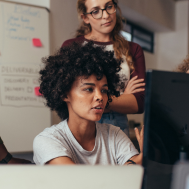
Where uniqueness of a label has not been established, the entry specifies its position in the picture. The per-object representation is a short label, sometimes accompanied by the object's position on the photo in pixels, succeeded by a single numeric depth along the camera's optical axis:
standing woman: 1.23
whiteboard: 2.42
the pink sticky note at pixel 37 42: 2.59
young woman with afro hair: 0.92
